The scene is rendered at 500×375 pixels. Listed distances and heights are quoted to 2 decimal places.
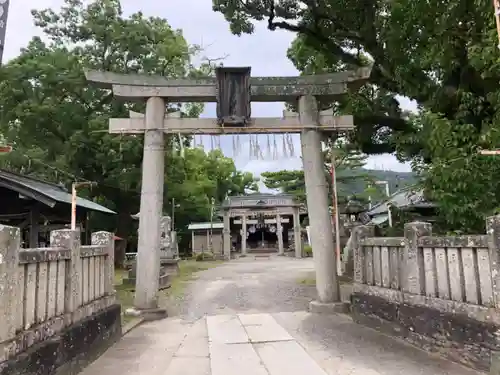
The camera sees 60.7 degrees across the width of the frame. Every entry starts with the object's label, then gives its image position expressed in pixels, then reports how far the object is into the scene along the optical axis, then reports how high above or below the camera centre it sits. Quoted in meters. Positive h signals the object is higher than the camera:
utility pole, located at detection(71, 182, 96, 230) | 10.49 +1.25
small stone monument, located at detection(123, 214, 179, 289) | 18.38 -0.41
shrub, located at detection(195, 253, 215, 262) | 31.89 -1.14
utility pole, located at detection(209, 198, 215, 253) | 36.48 +1.86
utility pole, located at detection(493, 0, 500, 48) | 5.05 +2.62
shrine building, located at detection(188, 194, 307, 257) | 35.59 +1.55
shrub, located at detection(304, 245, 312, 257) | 34.10 -1.08
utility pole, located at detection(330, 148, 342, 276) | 11.04 +1.32
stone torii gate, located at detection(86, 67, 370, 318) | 9.16 +2.64
